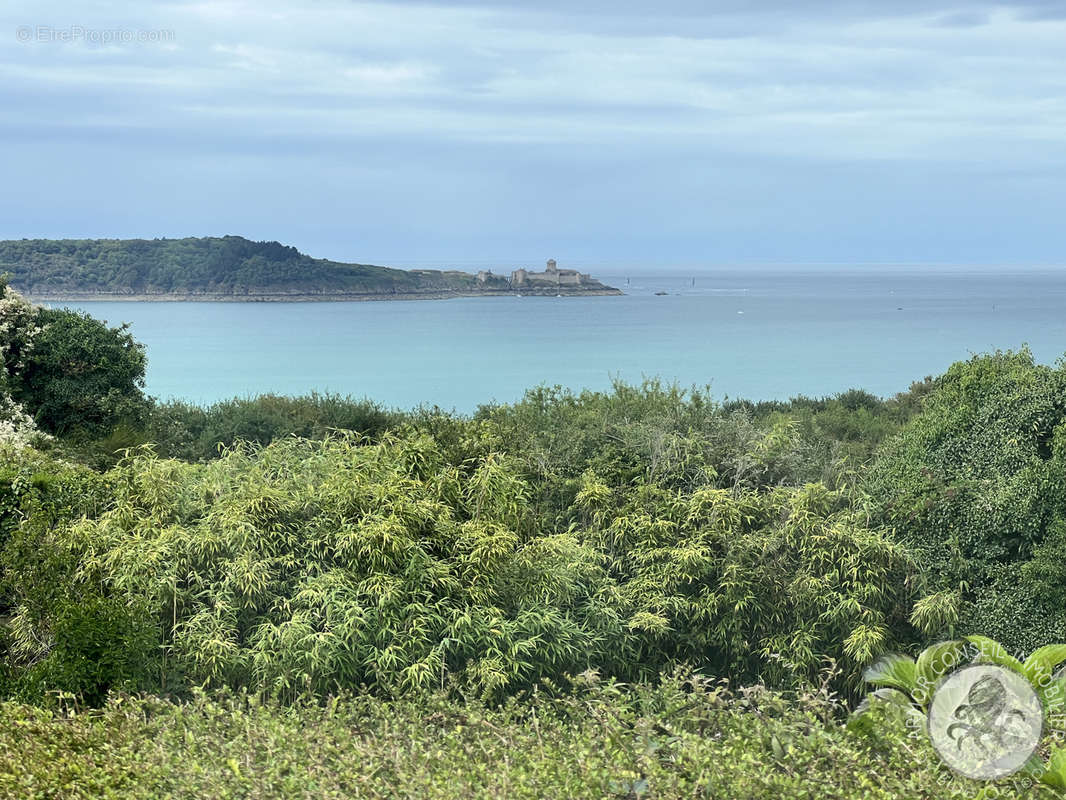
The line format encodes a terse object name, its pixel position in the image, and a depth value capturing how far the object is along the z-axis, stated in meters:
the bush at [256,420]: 19.44
